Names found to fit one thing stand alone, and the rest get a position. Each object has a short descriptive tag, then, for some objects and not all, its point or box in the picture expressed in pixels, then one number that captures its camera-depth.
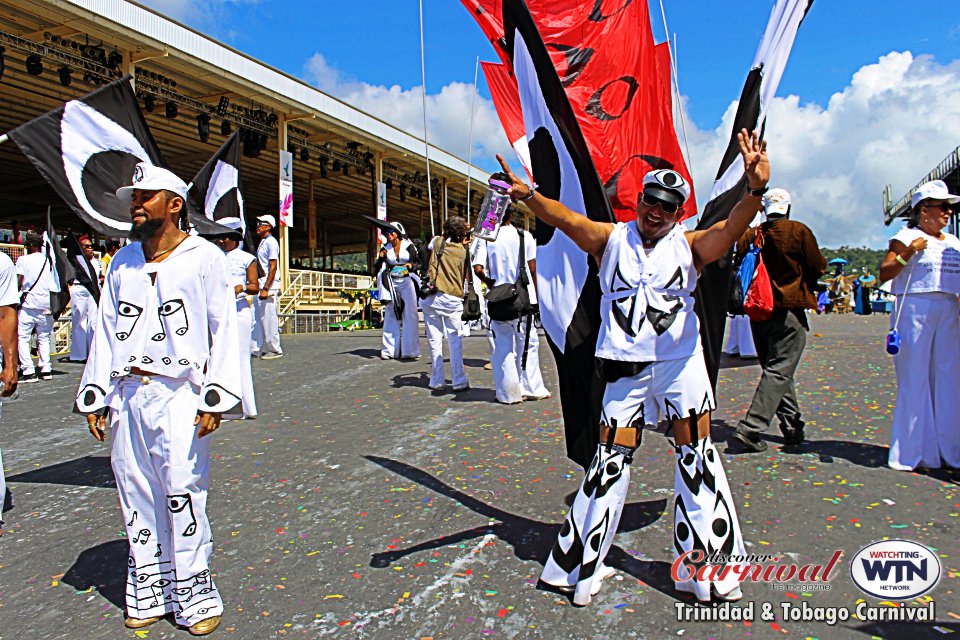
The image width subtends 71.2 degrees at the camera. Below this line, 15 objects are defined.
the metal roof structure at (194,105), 15.80
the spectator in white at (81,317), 11.67
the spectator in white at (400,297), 10.45
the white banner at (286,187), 20.24
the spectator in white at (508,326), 7.23
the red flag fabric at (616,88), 5.05
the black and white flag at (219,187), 6.68
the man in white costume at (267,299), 9.65
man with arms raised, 2.93
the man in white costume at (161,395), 2.85
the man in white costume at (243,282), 6.82
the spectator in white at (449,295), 8.23
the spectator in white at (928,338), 4.57
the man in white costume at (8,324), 4.12
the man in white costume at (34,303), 10.20
